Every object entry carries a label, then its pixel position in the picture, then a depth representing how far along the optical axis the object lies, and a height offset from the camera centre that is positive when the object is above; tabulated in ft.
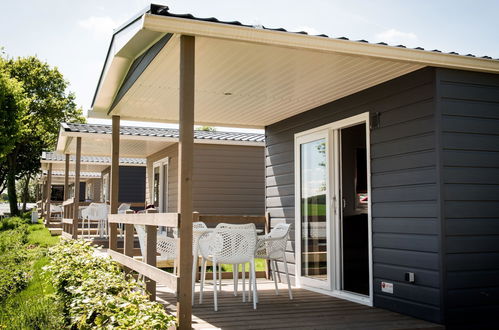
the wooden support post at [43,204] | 71.17 -0.89
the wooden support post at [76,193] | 34.32 +0.34
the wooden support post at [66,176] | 41.59 +1.81
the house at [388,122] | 13.16 +2.42
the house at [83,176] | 54.03 +3.65
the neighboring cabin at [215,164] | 39.91 +2.88
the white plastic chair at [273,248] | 18.99 -1.81
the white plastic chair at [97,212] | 38.55 -1.02
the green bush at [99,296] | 11.19 -2.52
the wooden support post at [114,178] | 22.00 +0.89
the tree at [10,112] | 59.16 +10.19
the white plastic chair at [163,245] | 19.29 -1.76
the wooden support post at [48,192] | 49.45 +0.61
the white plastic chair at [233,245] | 16.78 -1.50
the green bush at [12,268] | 20.02 -3.11
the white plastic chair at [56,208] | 68.30 -1.39
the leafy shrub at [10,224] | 53.18 -2.79
